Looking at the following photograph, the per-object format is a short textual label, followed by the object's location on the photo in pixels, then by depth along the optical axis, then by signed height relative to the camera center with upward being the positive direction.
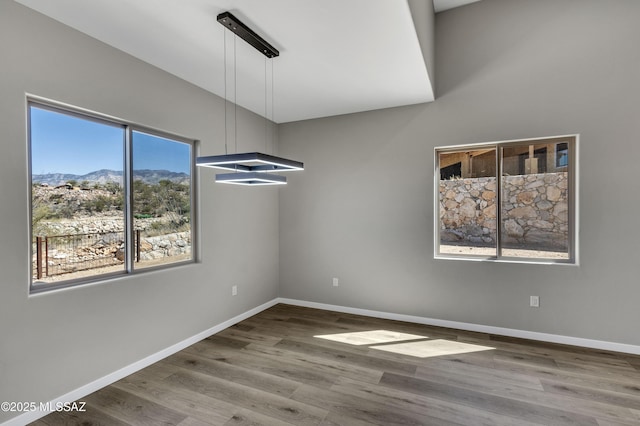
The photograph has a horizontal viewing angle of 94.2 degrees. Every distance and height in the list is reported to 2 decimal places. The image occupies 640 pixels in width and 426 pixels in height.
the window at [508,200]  3.37 +0.12
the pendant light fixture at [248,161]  1.91 +0.34
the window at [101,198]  2.28 +0.13
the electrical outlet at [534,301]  3.35 -1.03
